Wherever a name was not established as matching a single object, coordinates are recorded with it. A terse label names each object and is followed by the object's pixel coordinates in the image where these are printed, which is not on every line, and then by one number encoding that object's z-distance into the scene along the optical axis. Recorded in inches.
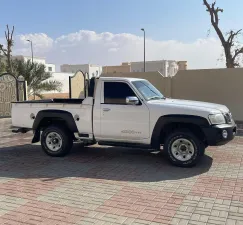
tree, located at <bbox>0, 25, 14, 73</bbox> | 1069.3
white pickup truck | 259.4
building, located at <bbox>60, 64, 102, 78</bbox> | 3678.6
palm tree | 831.1
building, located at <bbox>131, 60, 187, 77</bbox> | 3318.7
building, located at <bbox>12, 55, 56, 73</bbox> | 3309.8
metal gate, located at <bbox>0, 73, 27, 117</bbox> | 664.4
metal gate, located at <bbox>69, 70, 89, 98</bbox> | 681.6
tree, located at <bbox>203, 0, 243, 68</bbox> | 800.9
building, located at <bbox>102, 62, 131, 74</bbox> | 3380.9
